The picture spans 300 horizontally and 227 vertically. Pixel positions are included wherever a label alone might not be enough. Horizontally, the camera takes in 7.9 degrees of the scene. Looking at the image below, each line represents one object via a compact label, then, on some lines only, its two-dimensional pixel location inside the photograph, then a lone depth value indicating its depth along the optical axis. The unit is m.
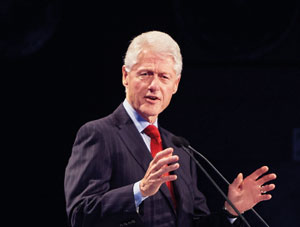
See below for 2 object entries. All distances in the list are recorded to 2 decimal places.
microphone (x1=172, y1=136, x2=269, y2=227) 5.99
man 5.96
